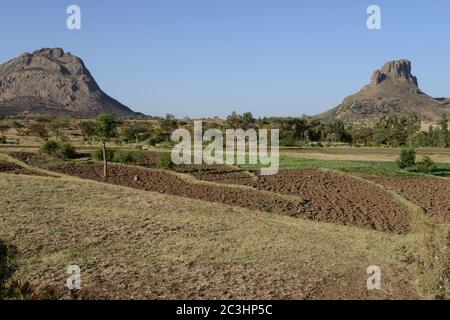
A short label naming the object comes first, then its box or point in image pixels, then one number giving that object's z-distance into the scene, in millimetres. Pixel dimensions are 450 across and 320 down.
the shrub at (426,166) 32934
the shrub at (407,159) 34812
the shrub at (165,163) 31078
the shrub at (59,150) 36844
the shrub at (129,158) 34375
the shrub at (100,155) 34938
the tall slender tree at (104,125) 28031
